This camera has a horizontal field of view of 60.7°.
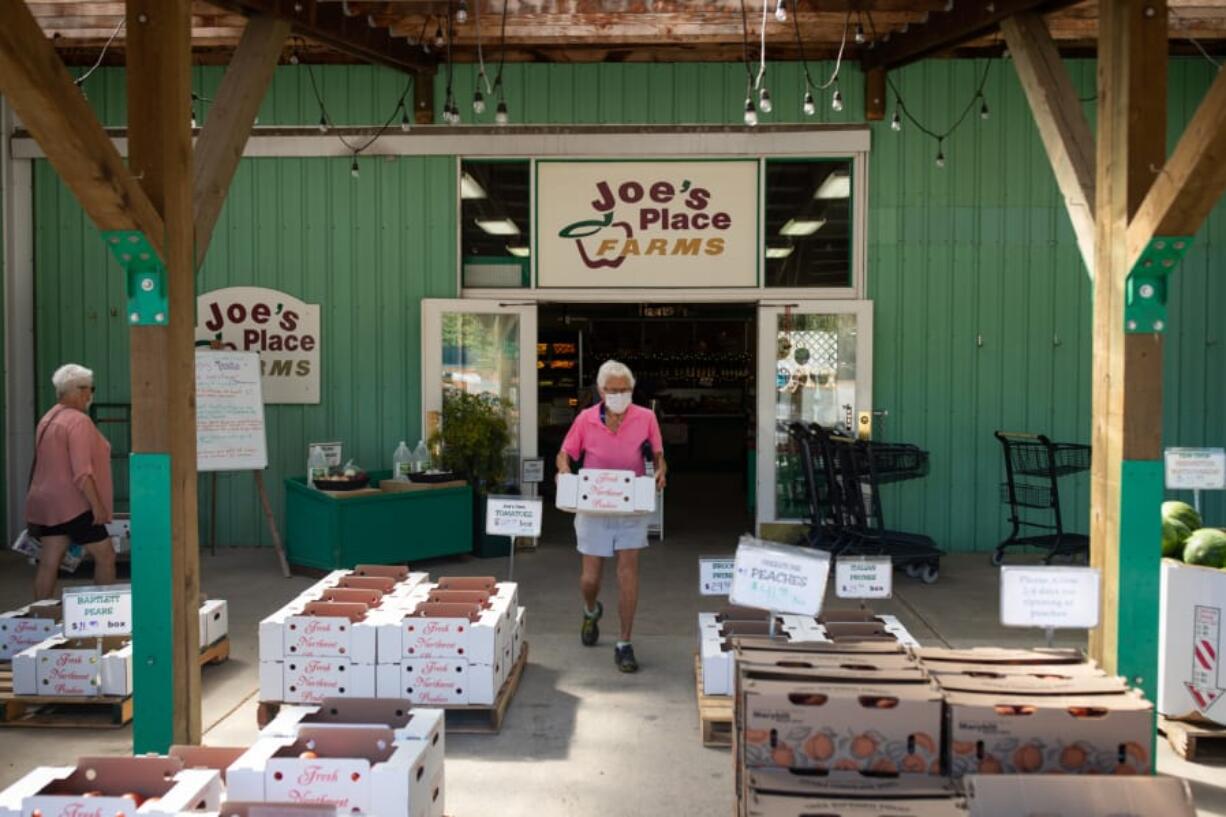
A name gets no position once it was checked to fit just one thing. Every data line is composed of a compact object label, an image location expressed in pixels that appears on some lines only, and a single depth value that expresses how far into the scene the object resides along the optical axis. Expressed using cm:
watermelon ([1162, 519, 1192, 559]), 532
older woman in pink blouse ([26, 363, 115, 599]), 644
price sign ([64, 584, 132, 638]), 500
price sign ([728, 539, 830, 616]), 416
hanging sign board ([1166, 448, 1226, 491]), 709
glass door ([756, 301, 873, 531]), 952
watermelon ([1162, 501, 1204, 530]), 545
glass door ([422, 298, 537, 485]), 962
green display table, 817
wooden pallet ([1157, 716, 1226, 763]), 473
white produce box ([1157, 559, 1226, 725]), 477
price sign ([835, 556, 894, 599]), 509
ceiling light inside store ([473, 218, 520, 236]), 973
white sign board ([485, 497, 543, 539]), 597
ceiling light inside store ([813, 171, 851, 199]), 956
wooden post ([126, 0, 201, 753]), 430
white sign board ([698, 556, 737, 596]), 529
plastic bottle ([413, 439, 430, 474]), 909
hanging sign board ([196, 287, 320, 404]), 965
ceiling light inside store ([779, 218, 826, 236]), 957
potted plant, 907
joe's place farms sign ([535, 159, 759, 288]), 956
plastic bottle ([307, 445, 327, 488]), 854
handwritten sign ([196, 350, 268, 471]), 789
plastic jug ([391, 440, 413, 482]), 903
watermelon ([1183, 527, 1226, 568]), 502
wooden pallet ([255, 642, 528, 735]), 505
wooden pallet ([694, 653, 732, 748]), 485
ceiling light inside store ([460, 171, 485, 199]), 971
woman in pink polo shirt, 599
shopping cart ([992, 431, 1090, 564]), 870
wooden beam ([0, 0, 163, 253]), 351
